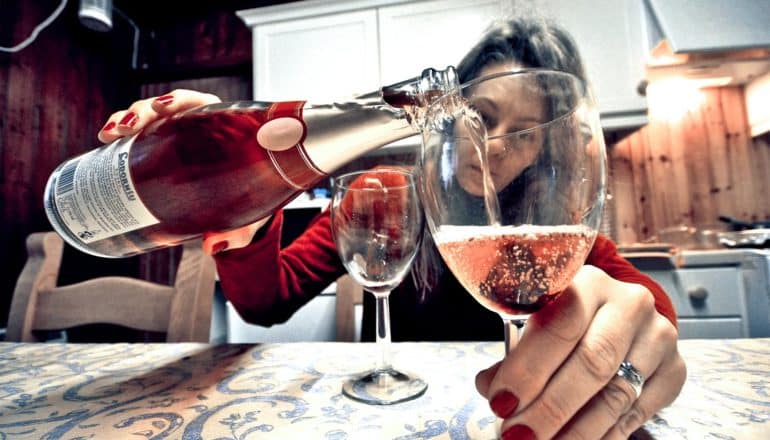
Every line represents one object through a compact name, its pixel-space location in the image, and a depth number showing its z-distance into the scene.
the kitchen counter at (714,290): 1.23
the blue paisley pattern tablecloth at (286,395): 0.27
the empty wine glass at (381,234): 0.37
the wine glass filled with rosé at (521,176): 0.20
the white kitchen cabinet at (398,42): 1.65
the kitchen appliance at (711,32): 1.38
